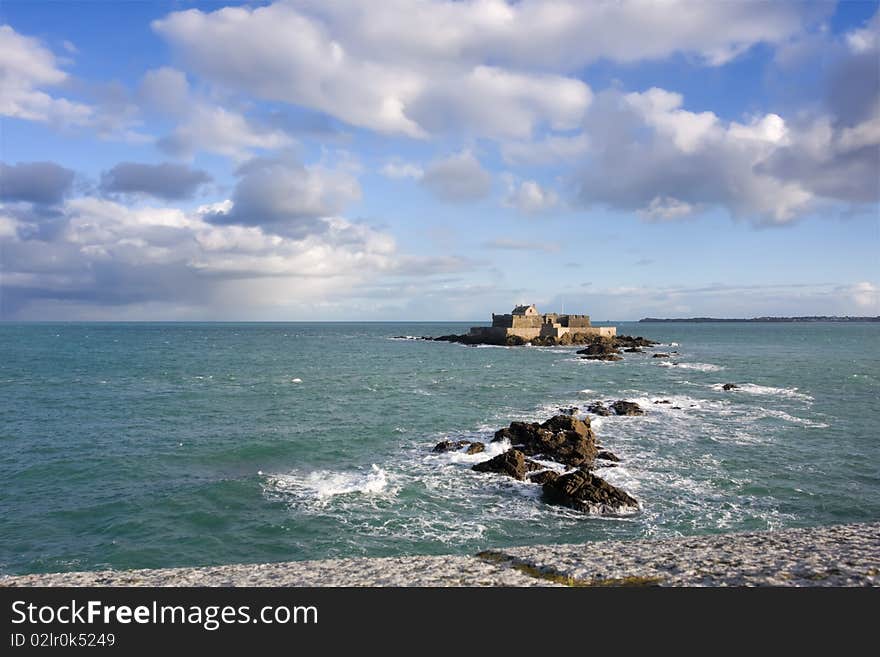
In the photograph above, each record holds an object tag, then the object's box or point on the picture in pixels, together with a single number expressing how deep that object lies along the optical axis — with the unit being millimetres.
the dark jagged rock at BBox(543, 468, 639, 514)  19281
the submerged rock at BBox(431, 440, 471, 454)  28212
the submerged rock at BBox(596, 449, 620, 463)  26125
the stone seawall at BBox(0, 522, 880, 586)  11180
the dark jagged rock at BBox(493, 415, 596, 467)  25886
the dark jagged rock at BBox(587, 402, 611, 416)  38100
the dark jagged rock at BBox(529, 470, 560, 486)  21500
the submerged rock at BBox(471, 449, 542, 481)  23406
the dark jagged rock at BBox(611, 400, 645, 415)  38250
